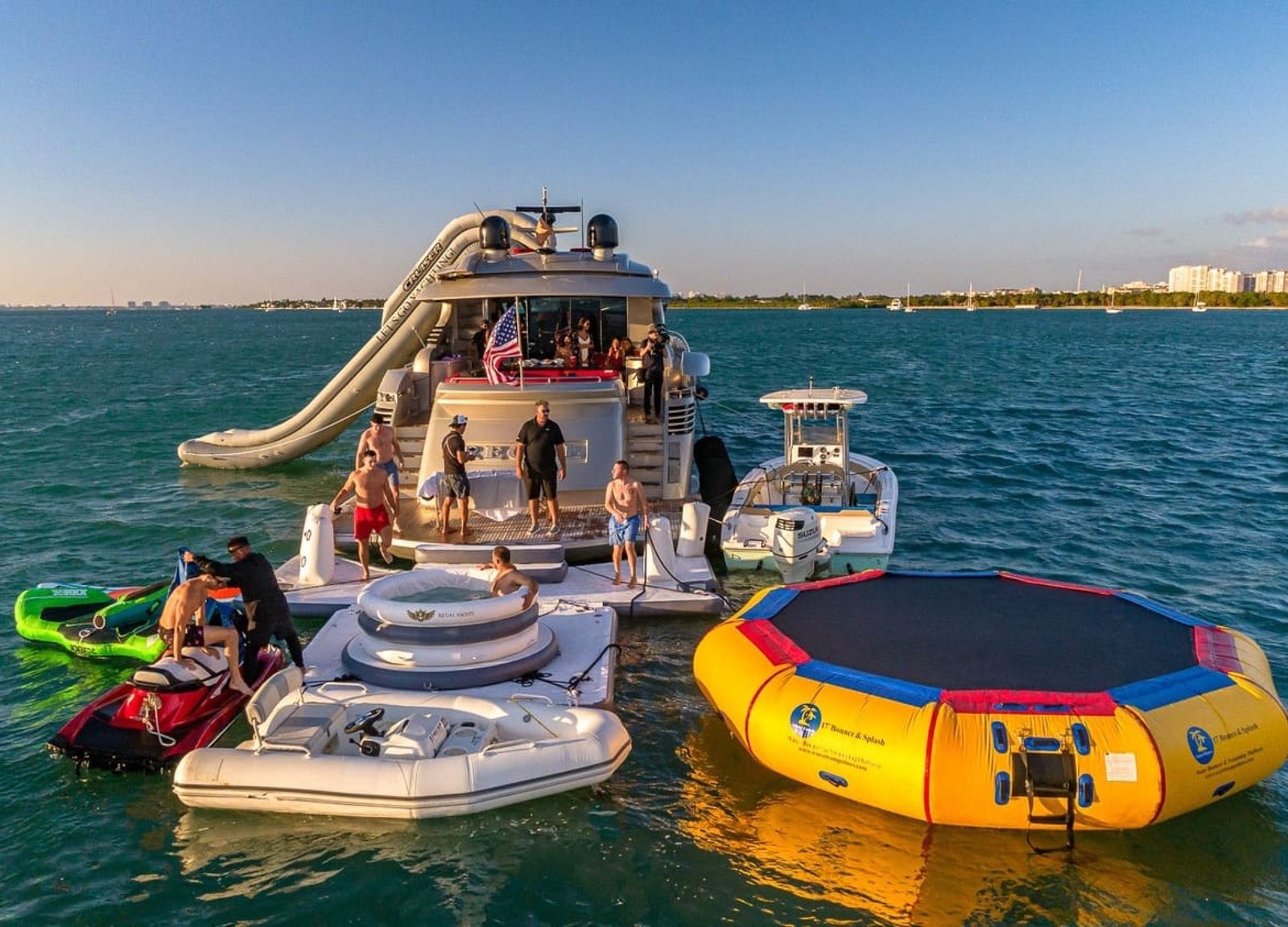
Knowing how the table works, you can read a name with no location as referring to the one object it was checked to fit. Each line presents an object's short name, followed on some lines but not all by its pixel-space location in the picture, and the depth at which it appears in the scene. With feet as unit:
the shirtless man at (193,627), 25.77
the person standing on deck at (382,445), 40.45
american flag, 45.60
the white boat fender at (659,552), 36.14
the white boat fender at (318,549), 36.40
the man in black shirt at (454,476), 38.83
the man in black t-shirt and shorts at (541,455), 39.24
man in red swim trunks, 37.09
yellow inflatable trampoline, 20.54
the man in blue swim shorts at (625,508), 35.42
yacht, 43.11
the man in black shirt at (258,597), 27.07
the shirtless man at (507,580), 27.89
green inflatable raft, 32.55
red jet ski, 24.31
